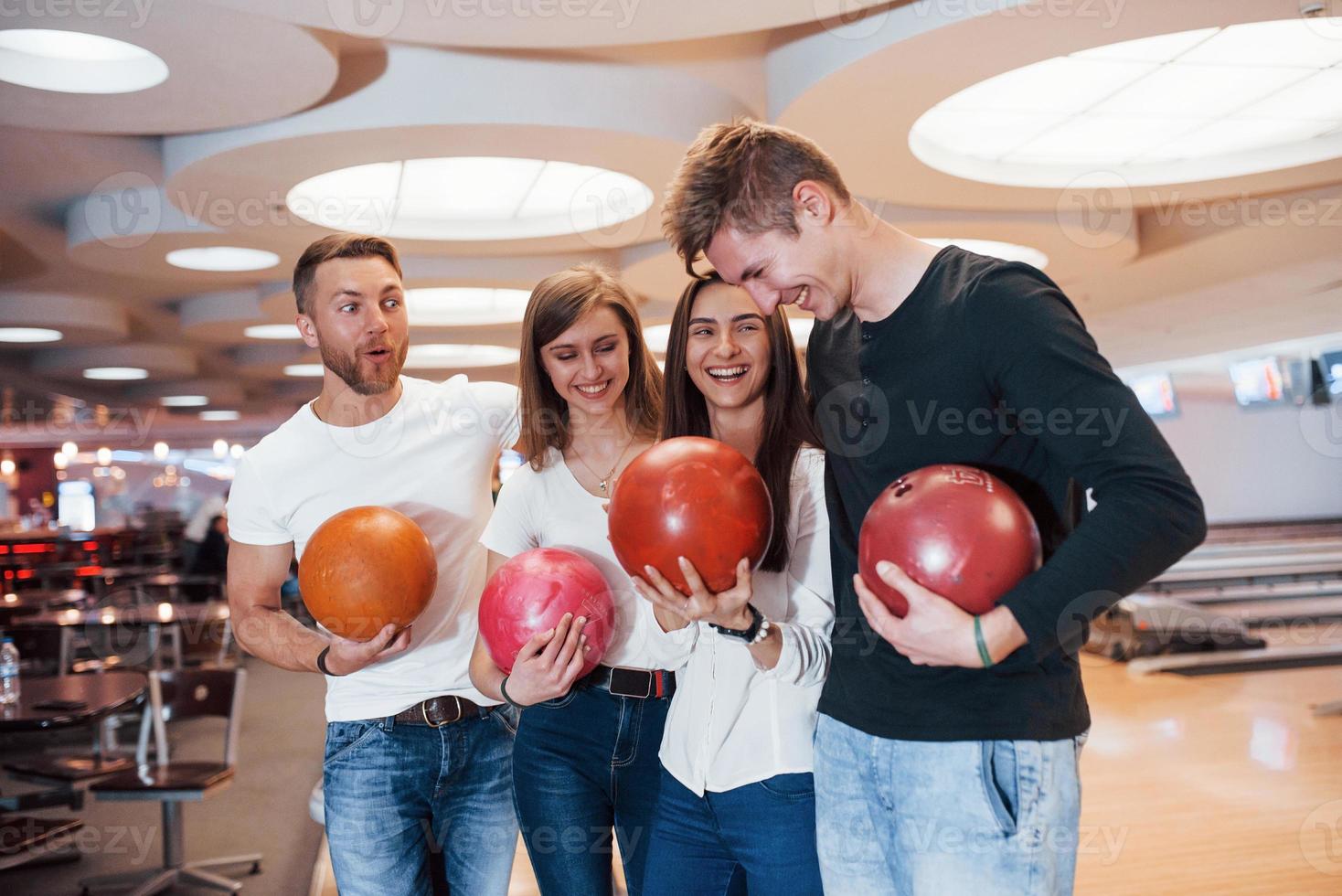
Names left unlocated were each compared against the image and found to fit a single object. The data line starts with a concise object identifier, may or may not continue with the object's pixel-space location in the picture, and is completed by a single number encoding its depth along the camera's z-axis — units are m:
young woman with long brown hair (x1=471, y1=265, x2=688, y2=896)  1.84
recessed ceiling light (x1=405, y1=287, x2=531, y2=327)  9.16
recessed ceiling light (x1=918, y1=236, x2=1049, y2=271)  7.66
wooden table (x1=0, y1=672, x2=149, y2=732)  3.73
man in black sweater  1.22
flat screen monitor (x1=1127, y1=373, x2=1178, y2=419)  14.07
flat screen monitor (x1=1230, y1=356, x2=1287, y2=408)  12.06
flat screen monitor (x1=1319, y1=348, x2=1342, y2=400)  10.02
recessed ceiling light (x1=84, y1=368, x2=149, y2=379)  11.83
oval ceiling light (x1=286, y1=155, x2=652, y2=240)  5.75
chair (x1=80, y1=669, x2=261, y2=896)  3.82
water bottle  4.21
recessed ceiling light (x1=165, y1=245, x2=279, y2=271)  7.00
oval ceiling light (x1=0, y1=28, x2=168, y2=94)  3.82
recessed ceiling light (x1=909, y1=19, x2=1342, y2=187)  4.26
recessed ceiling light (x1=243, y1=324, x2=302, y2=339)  9.73
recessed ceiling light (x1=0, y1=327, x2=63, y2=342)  9.36
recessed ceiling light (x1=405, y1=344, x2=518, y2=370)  12.16
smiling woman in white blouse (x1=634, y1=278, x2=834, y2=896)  1.67
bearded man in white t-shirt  1.89
